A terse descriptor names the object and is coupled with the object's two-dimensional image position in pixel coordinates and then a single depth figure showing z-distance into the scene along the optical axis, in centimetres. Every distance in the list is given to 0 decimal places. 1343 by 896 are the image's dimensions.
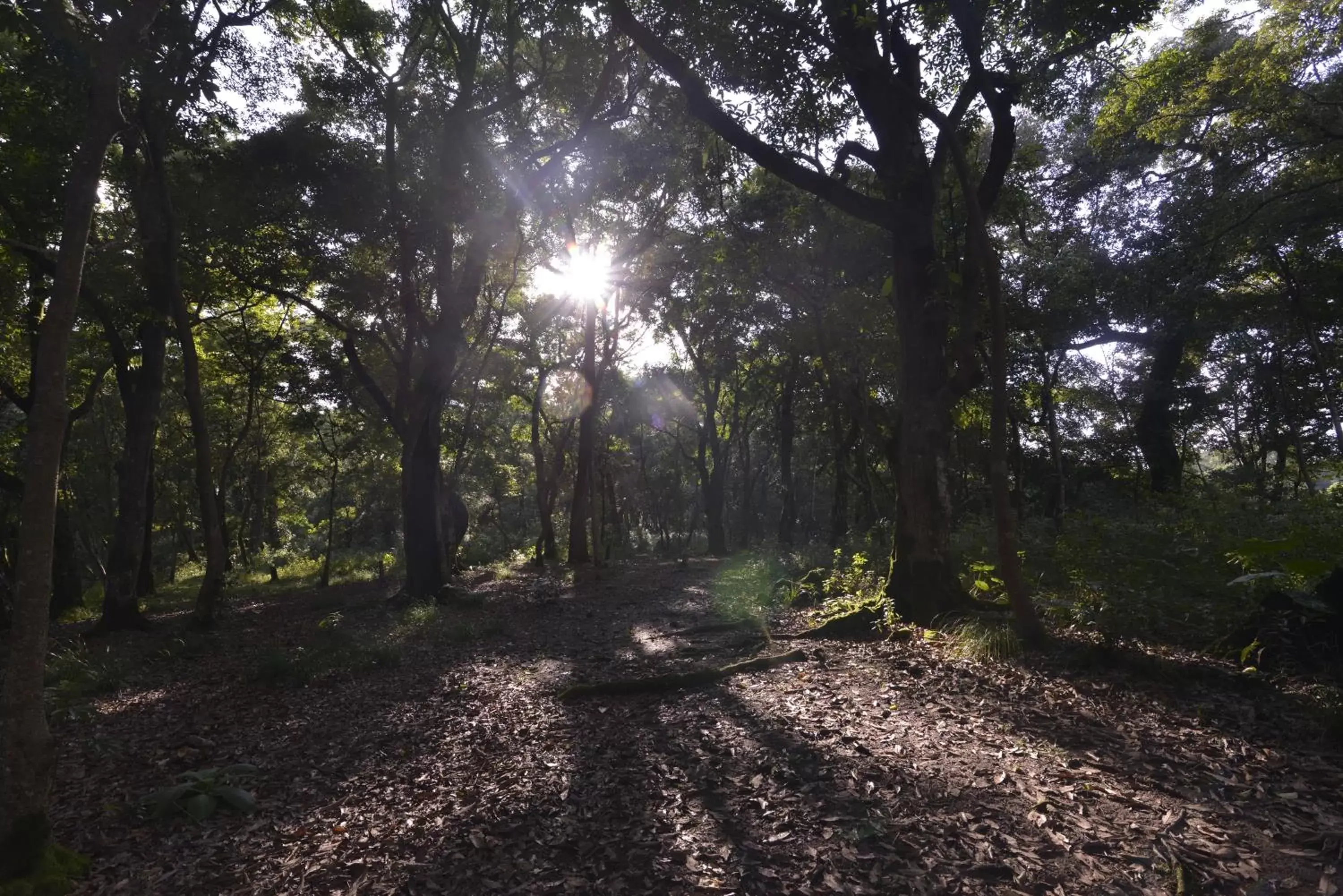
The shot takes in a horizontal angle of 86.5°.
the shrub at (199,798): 466
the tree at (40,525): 342
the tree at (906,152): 807
